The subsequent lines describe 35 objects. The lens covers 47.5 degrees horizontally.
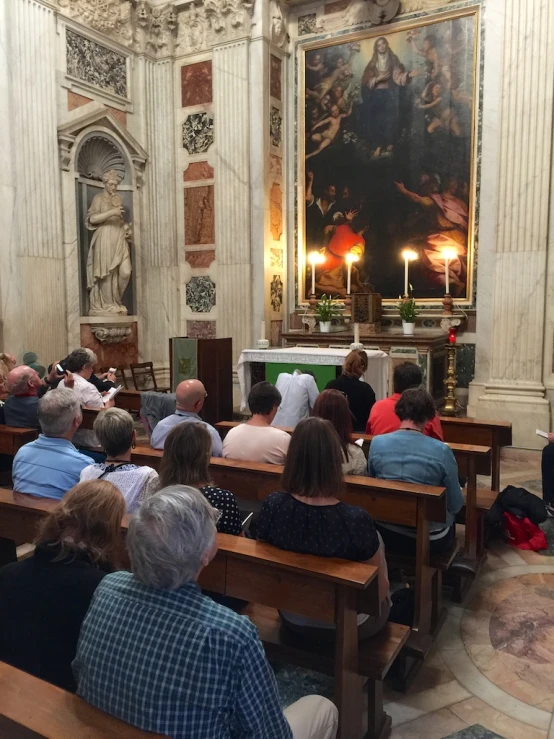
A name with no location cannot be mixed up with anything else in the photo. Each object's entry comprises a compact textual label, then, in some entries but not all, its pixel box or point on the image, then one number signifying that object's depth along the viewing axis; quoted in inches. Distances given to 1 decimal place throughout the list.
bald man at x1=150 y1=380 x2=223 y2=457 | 168.7
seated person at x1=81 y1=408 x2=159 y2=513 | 117.8
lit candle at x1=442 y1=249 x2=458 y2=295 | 365.4
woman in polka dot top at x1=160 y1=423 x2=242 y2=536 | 111.2
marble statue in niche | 404.5
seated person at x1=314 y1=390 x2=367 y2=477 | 142.7
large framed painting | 375.6
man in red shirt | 179.5
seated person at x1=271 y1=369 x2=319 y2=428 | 234.7
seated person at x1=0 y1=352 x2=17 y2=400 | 249.9
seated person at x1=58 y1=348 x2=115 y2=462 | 227.9
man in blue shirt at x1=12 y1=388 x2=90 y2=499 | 135.3
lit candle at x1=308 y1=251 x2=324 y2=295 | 416.5
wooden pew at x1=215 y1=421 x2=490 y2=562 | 168.9
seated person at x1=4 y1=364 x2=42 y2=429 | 211.6
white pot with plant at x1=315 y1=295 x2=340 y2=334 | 402.0
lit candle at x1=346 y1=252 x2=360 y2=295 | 399.5
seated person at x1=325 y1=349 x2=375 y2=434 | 214.8
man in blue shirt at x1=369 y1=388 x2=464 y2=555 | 140.1
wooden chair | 425.4
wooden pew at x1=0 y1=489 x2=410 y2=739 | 92.5
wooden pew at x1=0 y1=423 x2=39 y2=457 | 202.7
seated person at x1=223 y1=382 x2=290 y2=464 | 157.5
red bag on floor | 189.9
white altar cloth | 315.9
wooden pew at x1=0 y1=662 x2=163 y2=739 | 59.6
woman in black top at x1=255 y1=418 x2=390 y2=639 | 98.8
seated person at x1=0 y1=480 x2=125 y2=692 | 76.2
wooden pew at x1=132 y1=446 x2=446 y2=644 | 130.0
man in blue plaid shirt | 60.1
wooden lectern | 354.3
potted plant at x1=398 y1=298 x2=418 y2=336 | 370.0
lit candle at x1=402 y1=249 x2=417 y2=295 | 379.6
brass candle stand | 345.7
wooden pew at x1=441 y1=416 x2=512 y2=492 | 201.8
